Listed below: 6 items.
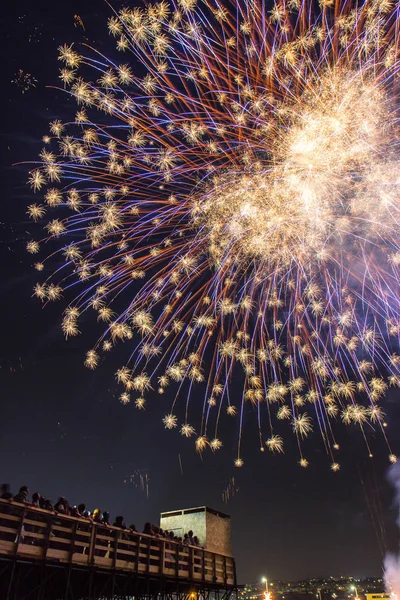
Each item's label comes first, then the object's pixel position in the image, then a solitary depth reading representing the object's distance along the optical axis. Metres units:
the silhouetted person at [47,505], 10.62
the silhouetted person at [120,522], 12.70
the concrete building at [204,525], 17.73
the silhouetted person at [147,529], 13.80
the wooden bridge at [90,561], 9.91
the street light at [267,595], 21.50
